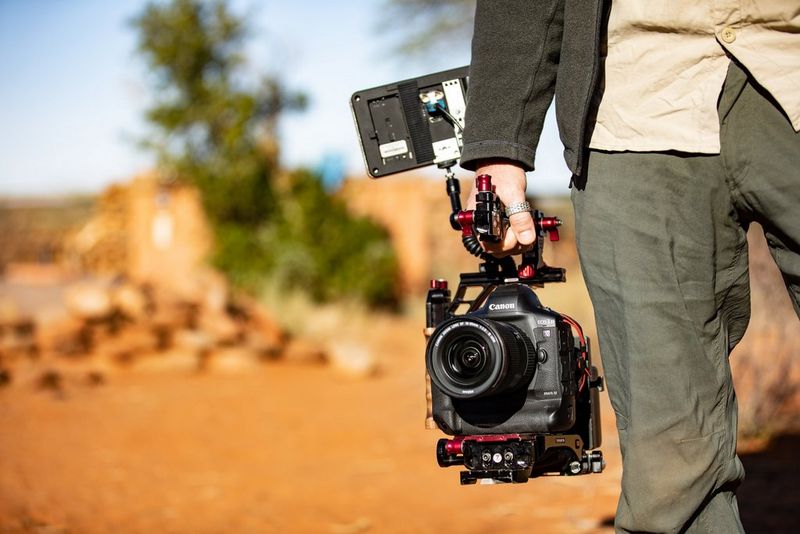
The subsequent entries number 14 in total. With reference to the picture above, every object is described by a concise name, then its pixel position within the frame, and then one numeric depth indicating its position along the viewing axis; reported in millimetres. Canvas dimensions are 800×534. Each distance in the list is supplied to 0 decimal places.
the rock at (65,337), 8008
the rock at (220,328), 8523
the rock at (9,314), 7967
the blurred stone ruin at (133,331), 7812
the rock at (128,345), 8125
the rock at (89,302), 8320
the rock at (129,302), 8508
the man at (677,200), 1796
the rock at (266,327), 9031
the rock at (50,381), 7152
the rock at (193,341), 8227
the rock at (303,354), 8727
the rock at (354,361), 8125
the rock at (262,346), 8562
